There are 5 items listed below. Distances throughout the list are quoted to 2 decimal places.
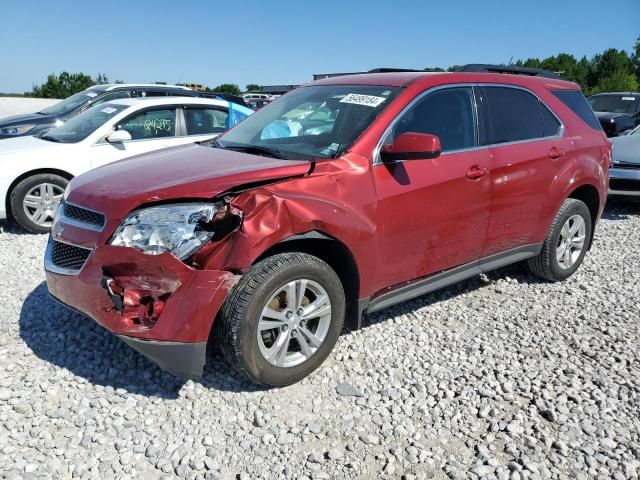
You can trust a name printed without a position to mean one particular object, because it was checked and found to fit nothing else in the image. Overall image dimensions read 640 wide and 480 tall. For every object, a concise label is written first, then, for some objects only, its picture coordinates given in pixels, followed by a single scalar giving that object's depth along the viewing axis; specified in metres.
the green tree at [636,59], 64.31
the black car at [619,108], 12.54
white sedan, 6.23
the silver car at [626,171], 7.74
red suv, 2.73
